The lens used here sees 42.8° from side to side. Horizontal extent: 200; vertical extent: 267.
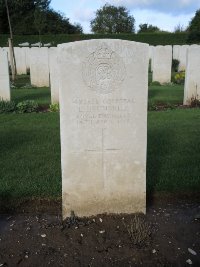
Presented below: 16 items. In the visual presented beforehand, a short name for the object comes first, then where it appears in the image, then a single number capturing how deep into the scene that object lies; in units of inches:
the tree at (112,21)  1816.3
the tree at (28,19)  1125.9
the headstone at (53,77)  258.3
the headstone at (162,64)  417.7
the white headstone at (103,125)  91.5
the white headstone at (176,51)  611.9
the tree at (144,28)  1444.2
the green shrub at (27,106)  251.3
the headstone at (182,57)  593.9
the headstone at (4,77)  272.9
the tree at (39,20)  872.3
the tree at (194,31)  695.3
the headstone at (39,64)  397.8
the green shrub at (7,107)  249.0
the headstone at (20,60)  583.5
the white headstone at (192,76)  265.5
